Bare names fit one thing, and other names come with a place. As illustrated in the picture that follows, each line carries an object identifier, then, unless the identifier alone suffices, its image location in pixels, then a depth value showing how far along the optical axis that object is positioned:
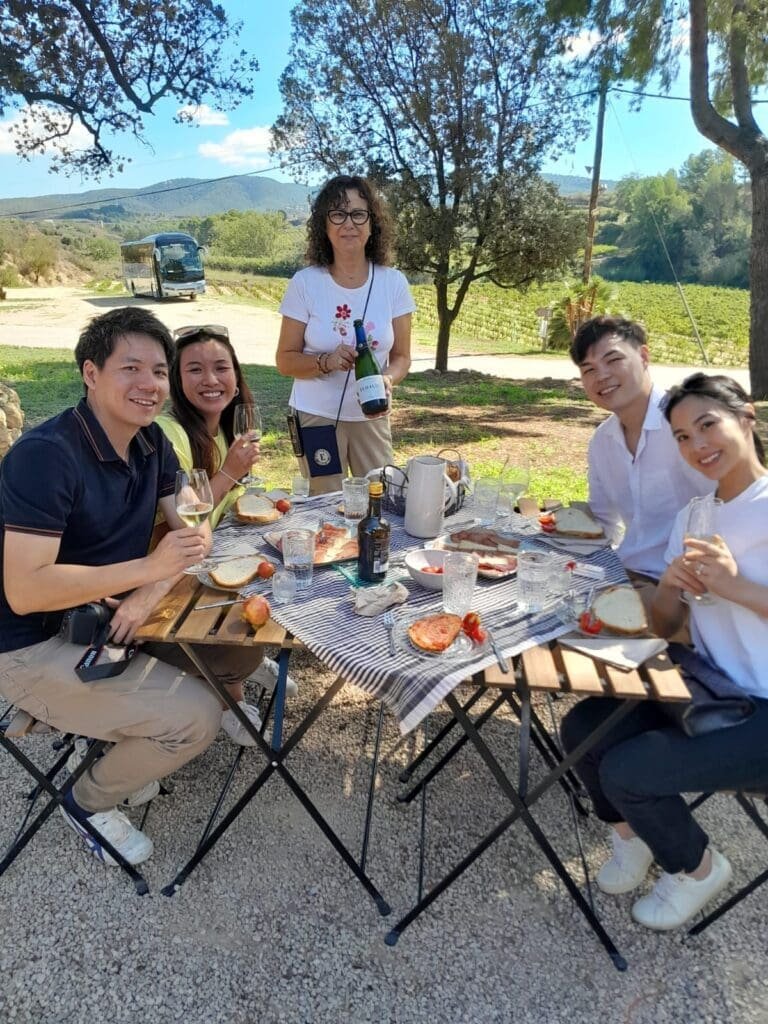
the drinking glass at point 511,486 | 2.67
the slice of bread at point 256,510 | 2.56
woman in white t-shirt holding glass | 1.76
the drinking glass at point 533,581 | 1.91
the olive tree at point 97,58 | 7.66
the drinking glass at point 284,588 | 1.97
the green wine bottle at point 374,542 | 1.97
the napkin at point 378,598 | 1.88
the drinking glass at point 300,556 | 2.05
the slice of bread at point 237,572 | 2.04
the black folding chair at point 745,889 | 1.93
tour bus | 30.48
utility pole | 15.00
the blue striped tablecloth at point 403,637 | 1.59
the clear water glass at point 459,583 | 1.86
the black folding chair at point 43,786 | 2.07
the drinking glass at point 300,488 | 2.91
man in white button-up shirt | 2.49
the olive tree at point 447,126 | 11.64
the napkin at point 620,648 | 1.67
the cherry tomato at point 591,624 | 1.80
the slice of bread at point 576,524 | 2.44
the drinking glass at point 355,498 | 2.58
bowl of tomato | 2.00
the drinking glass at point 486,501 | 2.63
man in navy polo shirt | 1.83
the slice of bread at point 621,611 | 1.79
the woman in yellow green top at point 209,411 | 2.60
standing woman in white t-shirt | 3.21
